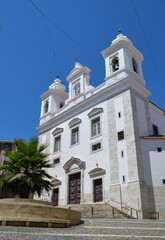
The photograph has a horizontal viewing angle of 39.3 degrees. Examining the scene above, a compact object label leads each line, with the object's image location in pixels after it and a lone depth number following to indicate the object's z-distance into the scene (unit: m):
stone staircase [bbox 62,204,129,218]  14.10
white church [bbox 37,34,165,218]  16.06
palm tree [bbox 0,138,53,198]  11.84
